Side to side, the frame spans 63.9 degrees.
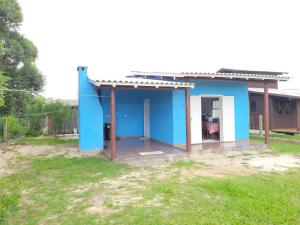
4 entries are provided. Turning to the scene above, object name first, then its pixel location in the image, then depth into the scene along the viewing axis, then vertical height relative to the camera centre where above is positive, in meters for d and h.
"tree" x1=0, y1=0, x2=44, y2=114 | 14.35 +3.80
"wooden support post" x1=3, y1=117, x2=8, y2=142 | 11.88 -0.59
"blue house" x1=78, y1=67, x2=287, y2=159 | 9.09 +0.39
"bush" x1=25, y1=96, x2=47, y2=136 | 13.85 +0.09
